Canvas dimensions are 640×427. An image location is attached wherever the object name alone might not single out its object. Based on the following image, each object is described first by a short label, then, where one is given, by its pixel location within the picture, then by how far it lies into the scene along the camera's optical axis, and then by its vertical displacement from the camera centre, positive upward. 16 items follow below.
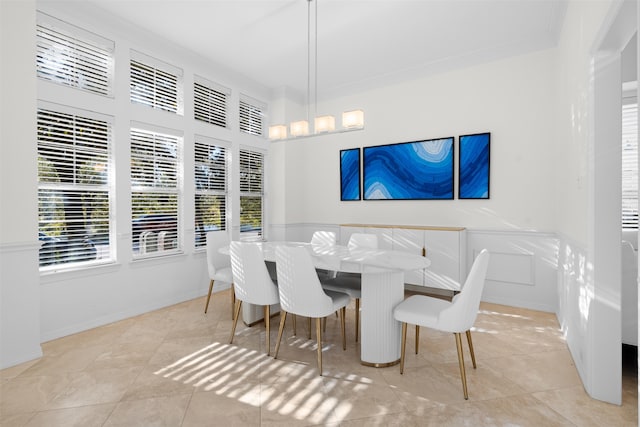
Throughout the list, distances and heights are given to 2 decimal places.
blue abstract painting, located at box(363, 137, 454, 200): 4.41 +0.53
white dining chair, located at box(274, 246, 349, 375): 2.38 -0.57
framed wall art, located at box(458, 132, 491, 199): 4.12 +0.52
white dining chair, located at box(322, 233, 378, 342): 2.95 -0.69
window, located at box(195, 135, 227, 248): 4.39 +0.29
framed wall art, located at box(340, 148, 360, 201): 5.16 +0.53
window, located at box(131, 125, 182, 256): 3.71 +0.20
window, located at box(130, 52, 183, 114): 3.69 +1.46
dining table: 2.43 -0.70
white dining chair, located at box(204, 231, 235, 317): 3.51 -0.60
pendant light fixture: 3.07 +0.82
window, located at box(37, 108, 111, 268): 2.98 +0.20
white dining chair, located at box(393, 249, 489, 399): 2.08 -0.70
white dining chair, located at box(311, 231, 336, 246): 3.75 -0.34
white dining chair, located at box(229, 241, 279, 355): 2.69 -0.56
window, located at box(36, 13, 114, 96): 2.97 +1.45
